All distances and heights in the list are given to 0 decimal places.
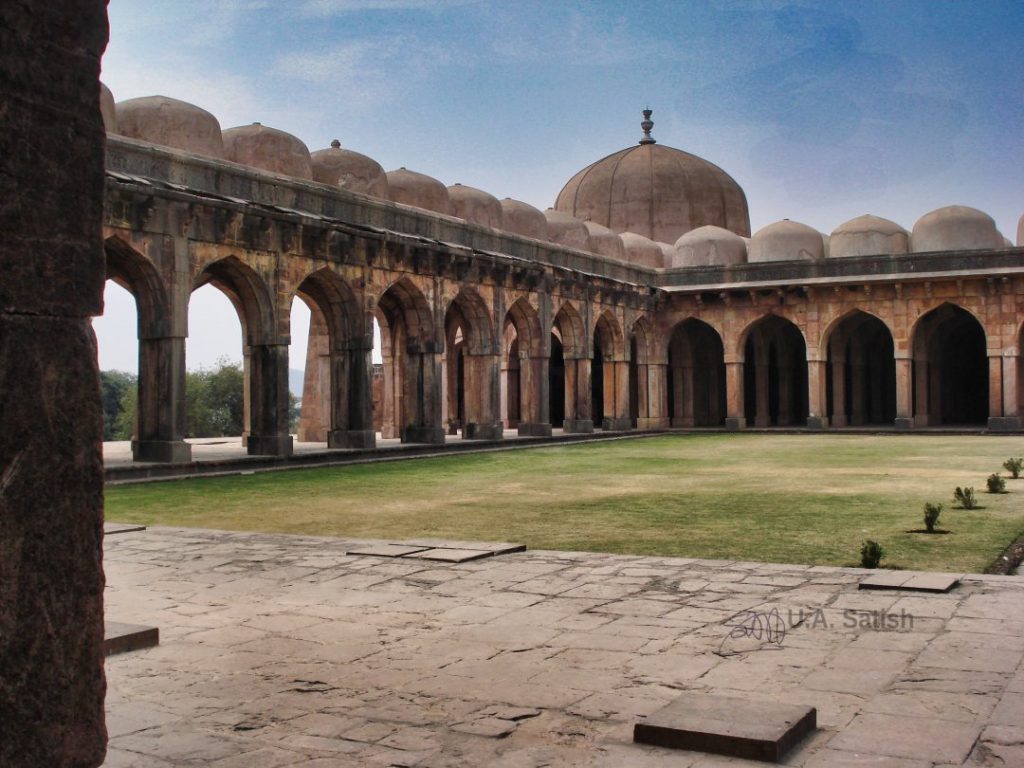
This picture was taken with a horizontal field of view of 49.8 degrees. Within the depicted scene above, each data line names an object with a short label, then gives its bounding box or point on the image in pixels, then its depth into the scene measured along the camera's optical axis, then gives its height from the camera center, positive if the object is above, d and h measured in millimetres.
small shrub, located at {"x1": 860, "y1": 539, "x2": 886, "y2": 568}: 6824 -943
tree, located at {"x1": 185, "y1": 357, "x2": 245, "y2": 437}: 46281 +519
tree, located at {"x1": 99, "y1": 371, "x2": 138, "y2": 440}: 48369 +622
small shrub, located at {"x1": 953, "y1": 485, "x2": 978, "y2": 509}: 10338 -903
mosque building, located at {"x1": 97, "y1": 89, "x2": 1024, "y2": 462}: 17188 +2500
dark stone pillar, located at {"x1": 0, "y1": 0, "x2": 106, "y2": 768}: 2289 +52
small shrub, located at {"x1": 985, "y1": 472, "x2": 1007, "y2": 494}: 11828 -890
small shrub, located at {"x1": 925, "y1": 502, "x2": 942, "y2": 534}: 8586 -886
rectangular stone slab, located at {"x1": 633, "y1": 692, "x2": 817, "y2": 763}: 3350 -1013
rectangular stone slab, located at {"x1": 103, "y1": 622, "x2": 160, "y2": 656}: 4801 -1000
